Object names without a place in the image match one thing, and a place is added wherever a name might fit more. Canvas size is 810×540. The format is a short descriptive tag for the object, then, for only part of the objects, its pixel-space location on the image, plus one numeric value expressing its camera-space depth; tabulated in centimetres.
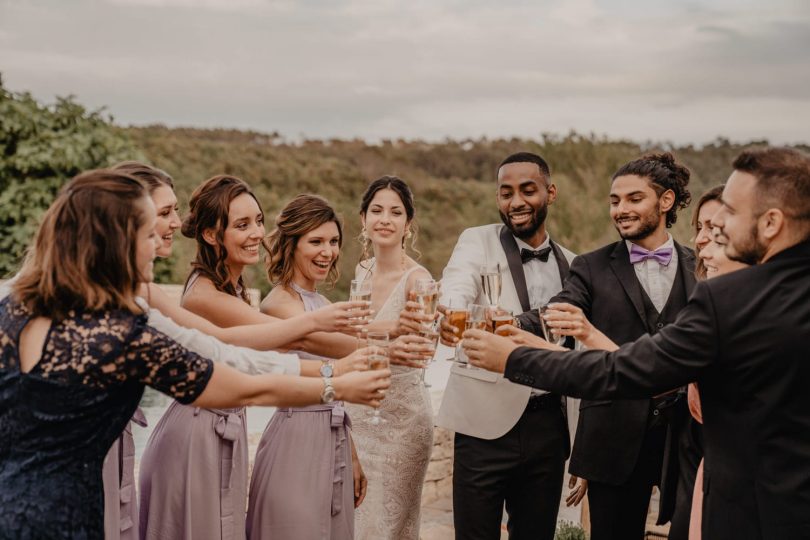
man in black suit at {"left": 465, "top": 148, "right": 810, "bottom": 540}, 256
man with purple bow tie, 384
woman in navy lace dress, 236
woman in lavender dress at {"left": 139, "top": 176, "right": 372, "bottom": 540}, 357
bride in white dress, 455
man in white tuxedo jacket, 414
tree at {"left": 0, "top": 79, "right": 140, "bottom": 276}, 1211
